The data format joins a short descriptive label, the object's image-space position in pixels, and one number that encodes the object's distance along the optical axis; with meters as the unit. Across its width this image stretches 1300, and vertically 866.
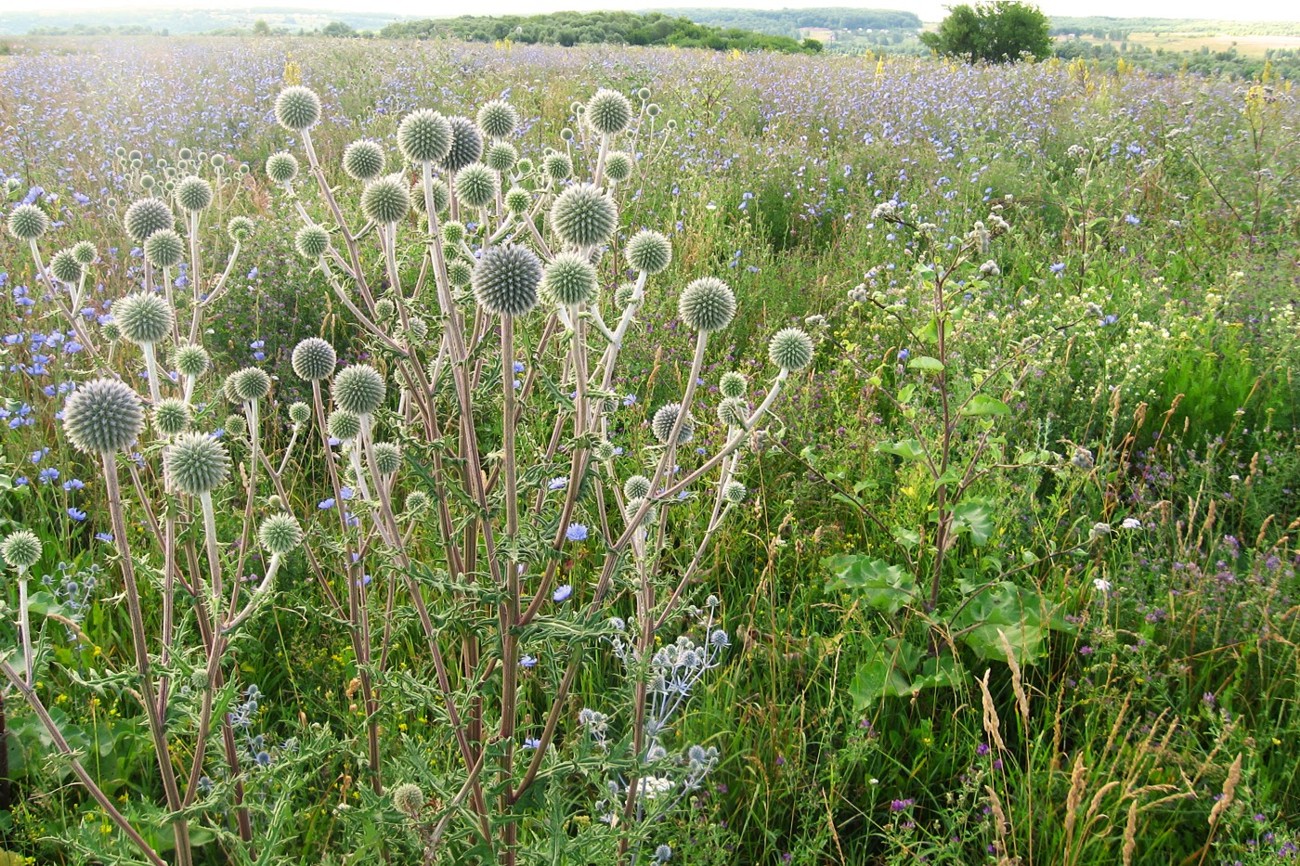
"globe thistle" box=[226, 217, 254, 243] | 2.30
